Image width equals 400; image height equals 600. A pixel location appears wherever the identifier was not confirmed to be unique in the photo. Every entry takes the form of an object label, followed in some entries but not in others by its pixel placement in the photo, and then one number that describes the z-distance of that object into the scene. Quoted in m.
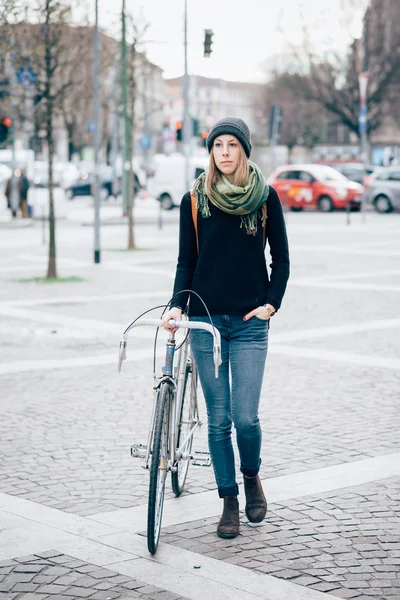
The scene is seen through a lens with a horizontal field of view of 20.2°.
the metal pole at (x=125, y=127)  25.58
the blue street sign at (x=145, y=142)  66.88
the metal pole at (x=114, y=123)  50.78
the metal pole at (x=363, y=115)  31.53
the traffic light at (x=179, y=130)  34.61
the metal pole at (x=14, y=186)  35.03
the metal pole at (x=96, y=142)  18.89
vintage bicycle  4.59
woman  4.85
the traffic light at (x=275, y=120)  38.34
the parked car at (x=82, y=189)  52.28
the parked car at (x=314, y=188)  39.06
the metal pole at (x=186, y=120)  29.50
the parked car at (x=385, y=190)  37.53
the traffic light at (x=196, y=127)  36.88
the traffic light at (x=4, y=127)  30.47
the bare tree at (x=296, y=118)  73.06
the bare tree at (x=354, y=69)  59.12
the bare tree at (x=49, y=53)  16.39
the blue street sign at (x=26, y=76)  17.25
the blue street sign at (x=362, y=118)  32.64
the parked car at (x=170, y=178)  39.94
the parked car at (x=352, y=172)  47.48
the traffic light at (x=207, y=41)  27.84
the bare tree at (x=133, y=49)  27.97
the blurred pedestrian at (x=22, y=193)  35.50
